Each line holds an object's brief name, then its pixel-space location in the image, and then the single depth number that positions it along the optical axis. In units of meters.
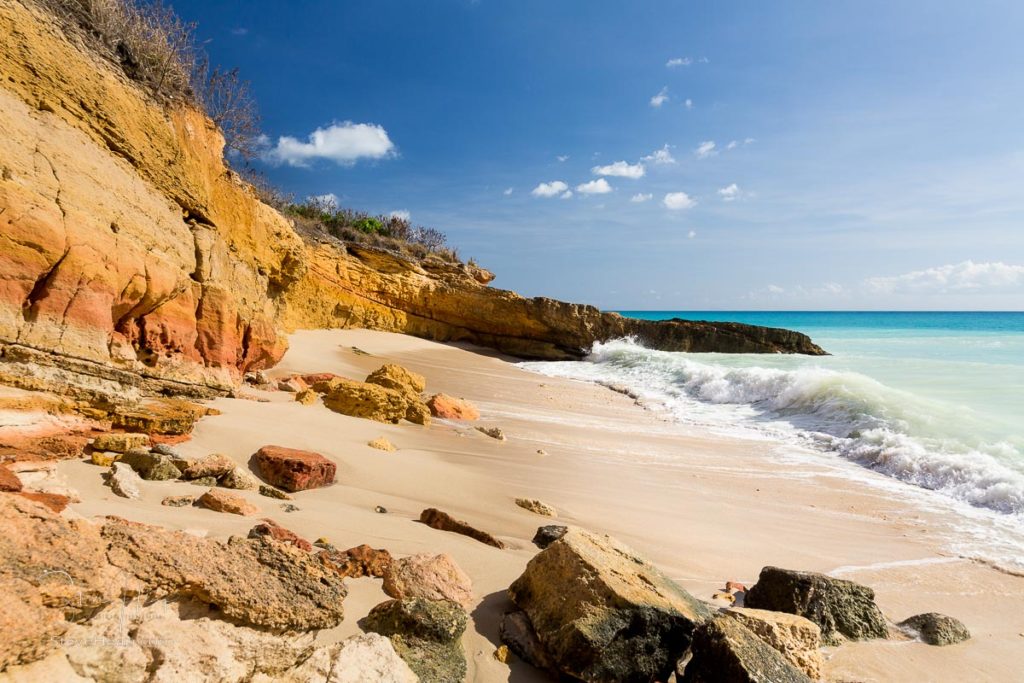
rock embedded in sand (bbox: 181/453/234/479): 3.33
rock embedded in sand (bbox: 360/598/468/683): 2.09
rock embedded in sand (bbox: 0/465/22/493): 2.29
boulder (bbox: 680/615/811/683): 2.08
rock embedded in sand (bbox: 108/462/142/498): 2.81
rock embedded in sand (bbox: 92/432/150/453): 3.35
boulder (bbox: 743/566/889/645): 2.97
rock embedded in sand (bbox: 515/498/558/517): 4.32
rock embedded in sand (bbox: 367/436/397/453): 5.30
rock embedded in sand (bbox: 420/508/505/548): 3.42
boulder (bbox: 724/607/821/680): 2.46
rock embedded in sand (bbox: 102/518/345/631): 1.82
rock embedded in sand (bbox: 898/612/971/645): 2.99
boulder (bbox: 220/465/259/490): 3.42
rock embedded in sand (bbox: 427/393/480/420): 7.75
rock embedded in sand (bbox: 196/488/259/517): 2.90
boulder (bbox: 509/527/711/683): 2.21
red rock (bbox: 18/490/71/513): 2.19
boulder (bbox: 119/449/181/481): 3.18
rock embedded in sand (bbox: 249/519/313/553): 2.57
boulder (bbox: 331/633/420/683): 1.87
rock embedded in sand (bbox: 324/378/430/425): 6.61
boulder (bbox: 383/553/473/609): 2.45
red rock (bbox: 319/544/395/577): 2.54
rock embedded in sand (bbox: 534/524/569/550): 3.54
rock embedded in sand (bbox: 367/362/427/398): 7.84
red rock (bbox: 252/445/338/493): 3.79
